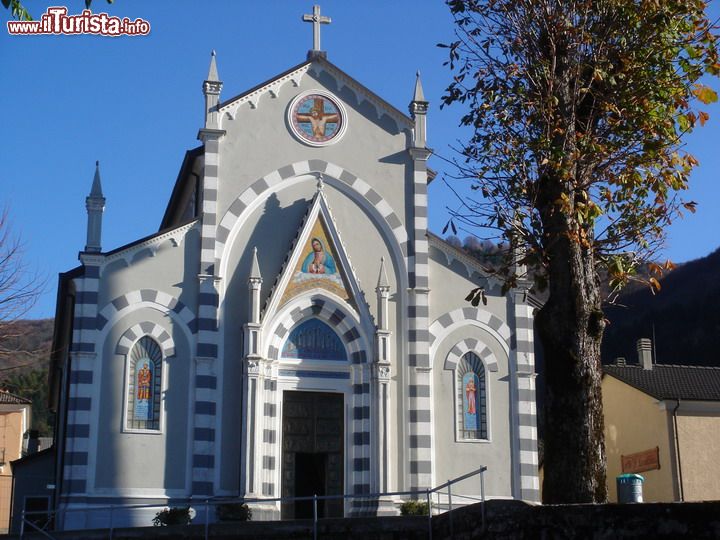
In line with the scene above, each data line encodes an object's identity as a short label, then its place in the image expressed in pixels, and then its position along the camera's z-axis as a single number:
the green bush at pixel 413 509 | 27.67
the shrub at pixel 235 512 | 27.31
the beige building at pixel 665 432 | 39.66
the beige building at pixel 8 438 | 59.06
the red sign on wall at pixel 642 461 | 40.69
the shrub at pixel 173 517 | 26.92
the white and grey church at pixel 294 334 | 28.52
